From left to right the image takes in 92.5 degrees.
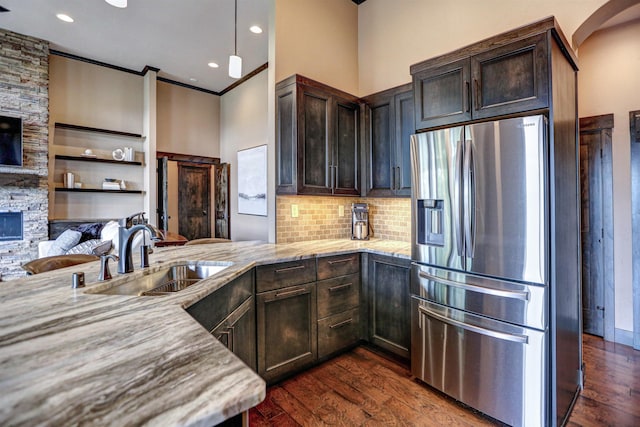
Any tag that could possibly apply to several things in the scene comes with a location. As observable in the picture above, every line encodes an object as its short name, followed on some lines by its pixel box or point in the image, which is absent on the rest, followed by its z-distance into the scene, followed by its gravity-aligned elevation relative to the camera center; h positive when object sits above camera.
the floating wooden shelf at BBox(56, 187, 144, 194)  5.16 +0.46
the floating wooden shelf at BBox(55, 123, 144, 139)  5.18 +1.55
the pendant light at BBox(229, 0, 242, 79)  2.99 +1.46
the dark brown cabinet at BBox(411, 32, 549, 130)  1.83 +0.88
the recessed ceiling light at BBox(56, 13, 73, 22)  4.13 +2.73
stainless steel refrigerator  1.75 -0.33
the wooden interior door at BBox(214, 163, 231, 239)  6.54 +0.30
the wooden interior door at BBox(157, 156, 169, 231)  5.80 +0.50
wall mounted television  4.53 +1.15
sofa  4.26 -0.36
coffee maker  3.43 -0.08
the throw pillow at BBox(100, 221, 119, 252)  4.25 -0.23
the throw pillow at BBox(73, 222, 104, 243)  4.71 -0.21
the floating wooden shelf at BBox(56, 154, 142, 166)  5.20 +1.01
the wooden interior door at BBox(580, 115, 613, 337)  3.06 -0.06
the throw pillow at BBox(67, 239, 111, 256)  4.25 -0.43
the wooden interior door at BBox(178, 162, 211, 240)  6.55 +0.34
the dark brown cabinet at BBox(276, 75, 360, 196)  2.83 +0.74
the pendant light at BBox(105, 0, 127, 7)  2.35 +1.65
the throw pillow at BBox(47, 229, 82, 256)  4.27 -0.36
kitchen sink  1.54 -0.37
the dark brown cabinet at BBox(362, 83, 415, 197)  2.93 +0.74
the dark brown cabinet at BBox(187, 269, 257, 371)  1.48 -0.56
